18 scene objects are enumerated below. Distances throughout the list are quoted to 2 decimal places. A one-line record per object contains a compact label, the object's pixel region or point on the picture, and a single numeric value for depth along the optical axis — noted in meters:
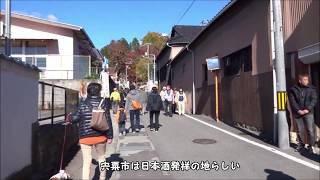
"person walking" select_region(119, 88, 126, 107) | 9.46
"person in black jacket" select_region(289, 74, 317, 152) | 5.85
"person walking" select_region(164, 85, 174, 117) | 15.40
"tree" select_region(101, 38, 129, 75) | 46.91
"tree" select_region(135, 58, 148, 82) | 51.14
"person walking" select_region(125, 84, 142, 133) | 9.05
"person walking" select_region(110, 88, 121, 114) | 10.14
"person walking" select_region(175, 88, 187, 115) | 14.75
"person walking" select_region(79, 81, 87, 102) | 9.07
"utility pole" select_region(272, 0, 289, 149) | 6.55
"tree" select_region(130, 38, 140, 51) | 62.31
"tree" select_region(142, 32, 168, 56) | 56.61
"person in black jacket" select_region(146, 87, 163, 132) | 9.36
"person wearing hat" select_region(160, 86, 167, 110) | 15.85
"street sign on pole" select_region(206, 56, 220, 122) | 11.58
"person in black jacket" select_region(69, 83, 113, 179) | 4.11
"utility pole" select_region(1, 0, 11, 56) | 8.76
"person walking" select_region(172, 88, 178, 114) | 15.75
